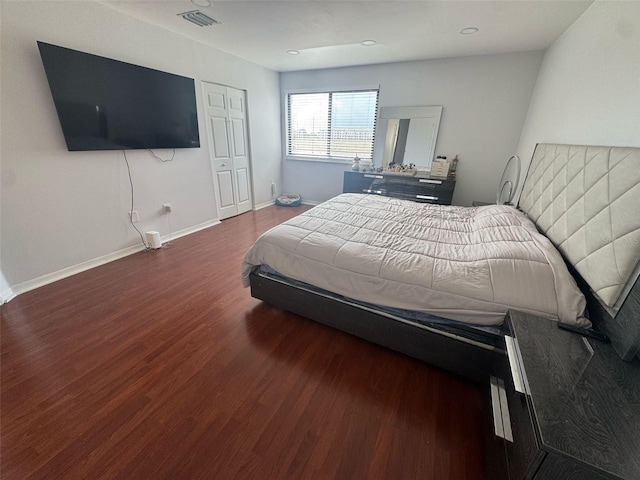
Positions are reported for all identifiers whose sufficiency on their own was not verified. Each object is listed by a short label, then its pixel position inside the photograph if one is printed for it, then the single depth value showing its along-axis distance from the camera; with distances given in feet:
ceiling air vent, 8.11
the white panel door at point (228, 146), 12.37
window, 14.47
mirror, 12.91
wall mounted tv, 7.33
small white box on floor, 10.24
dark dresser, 12.23
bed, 3.85
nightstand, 2.26
